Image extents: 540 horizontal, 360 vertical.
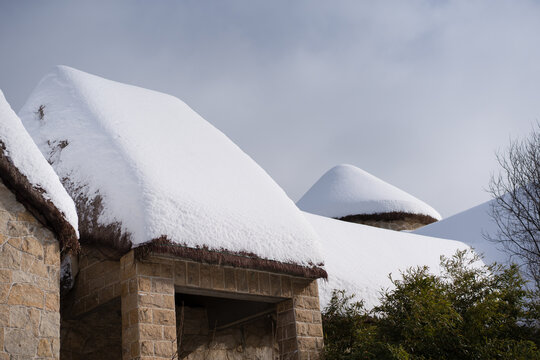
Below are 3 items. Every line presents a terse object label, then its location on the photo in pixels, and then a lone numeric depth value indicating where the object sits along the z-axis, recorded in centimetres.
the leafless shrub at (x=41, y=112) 834
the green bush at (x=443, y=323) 711
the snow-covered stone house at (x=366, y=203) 1656
